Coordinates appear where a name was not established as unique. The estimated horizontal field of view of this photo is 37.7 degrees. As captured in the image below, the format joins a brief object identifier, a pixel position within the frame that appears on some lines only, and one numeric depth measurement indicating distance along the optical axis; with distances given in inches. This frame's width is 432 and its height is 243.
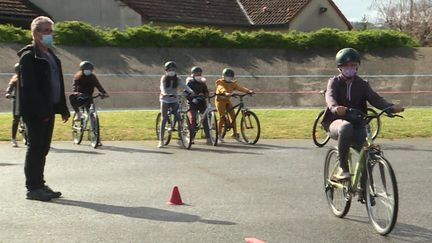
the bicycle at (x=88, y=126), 520.2
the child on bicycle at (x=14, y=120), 520.1
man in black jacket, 292.5
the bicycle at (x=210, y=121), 543.8
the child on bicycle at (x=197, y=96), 543.8
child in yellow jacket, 572.7
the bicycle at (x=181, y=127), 521.3
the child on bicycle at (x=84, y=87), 530.3
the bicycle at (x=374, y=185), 223.0
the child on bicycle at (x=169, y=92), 522.6
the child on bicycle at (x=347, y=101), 244.8
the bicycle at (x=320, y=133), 538.9
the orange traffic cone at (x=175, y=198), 290.7
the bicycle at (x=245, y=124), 563.5
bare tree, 2018.9
